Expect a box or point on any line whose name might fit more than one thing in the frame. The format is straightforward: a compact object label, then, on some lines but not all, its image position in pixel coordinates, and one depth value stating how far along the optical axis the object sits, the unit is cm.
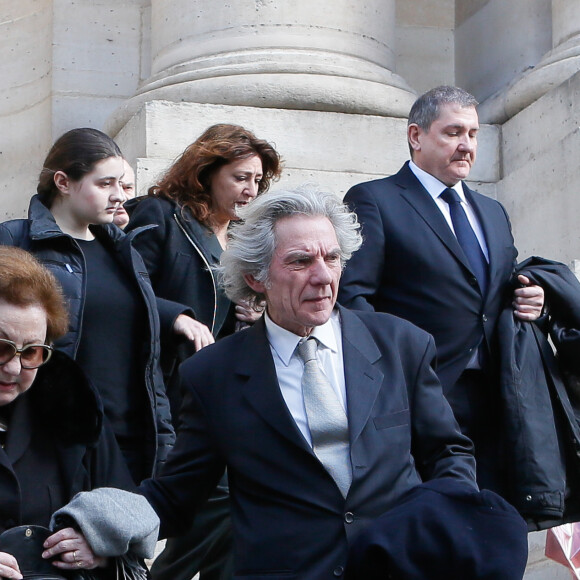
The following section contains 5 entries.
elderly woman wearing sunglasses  372
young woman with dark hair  472
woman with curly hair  507
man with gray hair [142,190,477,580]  379
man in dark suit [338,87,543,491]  505
